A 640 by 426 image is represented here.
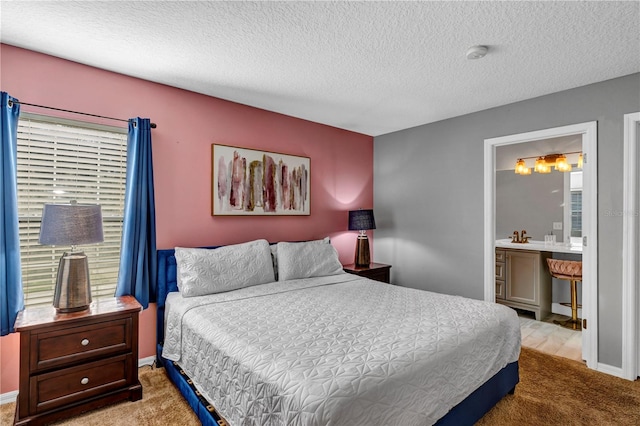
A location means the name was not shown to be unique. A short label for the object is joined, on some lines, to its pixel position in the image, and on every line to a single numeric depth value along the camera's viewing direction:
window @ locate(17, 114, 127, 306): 2.33
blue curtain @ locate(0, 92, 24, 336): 2.12
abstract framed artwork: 3.25
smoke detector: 2.22
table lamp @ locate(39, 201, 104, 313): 2.01
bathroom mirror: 4.55
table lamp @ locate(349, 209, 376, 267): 4.12
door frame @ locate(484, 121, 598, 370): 2.81
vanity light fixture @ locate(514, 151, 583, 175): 4.35
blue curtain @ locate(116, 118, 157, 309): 2.60
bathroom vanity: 4.05
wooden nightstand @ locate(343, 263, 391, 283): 3.89
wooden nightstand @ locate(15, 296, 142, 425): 1.93
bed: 1.35
